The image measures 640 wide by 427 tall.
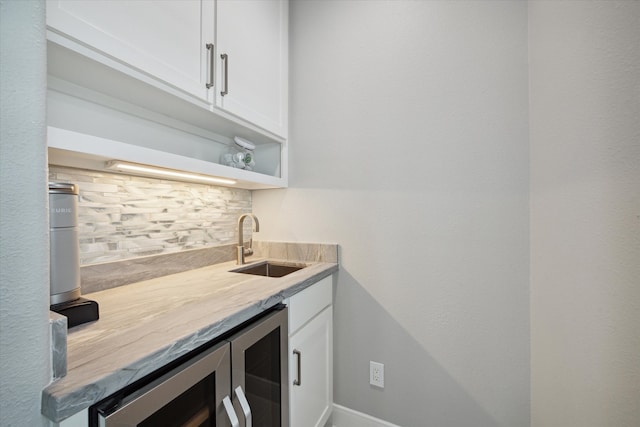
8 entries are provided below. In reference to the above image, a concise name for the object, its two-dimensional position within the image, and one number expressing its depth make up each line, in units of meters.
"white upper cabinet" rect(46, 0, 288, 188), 0.72
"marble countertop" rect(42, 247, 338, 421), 0.44
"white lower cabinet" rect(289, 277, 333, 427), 1.03
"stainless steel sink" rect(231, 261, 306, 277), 1.49
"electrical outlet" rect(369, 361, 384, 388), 1.34
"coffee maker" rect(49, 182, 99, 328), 0.63
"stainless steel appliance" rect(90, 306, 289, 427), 0.49
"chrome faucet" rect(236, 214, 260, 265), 1.45
